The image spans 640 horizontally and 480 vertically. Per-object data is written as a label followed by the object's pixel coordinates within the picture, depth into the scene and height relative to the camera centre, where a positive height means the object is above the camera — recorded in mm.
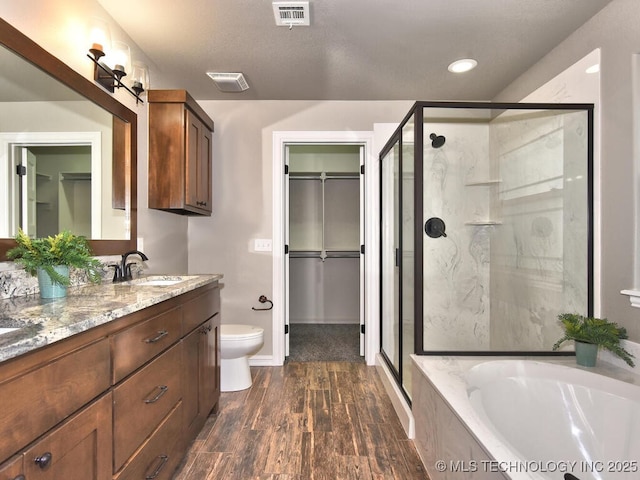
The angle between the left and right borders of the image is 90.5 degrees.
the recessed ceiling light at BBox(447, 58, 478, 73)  2271 +1273
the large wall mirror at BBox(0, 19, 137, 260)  1252 +419
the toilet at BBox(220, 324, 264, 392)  2314 -860
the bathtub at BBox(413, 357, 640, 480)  1187 -752
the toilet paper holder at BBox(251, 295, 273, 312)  2889 -569
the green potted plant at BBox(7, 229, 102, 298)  1188 -75
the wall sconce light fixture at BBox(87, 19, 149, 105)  1670 +988
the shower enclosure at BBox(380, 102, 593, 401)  1912 +74
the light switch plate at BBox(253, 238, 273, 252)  2924 -59
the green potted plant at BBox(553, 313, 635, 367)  1564 -504
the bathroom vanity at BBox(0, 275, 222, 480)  726 -439
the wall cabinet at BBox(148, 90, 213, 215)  2238 +637
